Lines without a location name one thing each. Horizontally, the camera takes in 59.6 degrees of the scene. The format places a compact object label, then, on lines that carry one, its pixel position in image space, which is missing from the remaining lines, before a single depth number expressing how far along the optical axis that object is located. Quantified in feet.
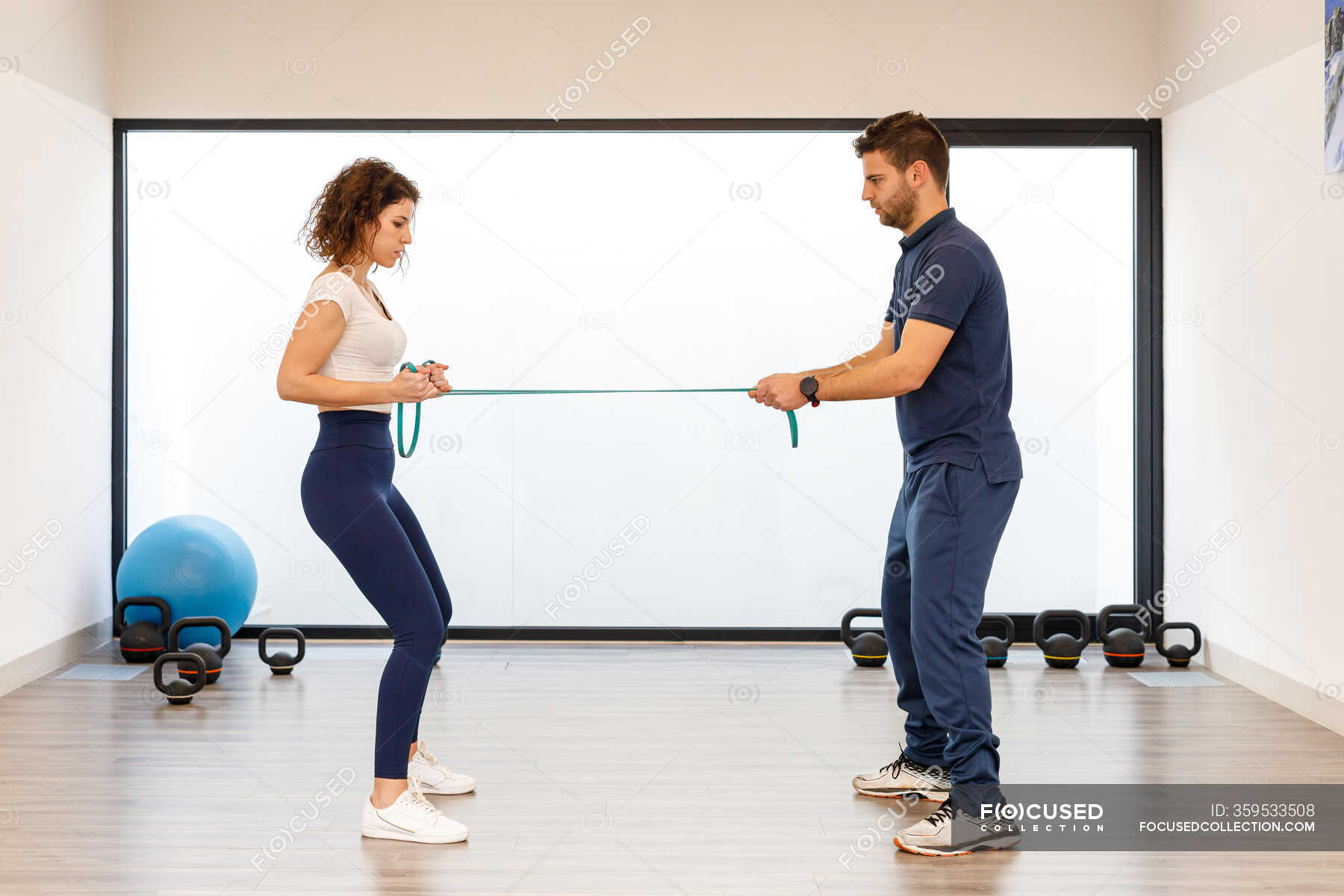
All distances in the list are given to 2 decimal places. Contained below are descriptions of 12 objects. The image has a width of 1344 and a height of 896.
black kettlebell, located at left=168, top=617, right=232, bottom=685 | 13.50
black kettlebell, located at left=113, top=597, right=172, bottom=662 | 14.38
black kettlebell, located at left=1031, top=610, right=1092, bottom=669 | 14.56
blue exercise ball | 14.56
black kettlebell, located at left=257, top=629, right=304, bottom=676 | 14.07
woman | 8.34
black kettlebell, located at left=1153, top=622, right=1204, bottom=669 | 14.55
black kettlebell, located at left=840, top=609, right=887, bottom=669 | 14.58
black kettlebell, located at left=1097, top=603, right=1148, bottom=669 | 14.61
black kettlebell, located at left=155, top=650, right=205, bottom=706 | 12.56
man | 8.50
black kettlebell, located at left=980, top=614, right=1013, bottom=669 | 14.51
